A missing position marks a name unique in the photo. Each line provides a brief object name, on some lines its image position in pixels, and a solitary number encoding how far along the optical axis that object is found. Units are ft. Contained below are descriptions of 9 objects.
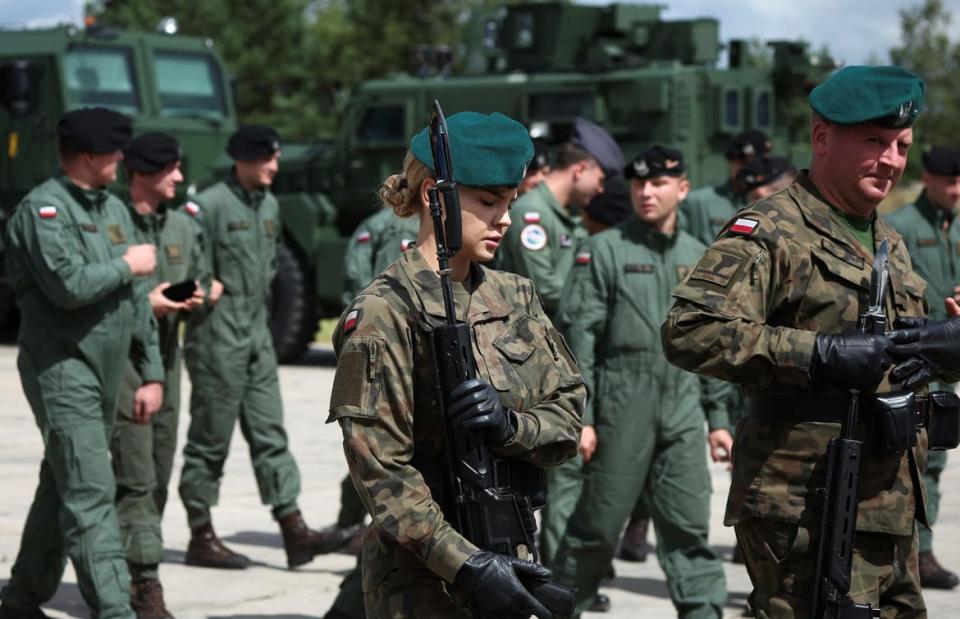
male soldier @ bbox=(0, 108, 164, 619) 37.84
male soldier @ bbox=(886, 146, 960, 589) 53.60
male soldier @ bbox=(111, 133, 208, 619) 42.99
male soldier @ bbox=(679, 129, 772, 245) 62.48
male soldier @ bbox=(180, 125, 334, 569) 51.33
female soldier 21.85
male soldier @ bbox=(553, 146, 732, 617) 39.79
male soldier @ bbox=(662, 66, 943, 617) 25.06
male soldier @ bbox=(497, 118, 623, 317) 47.83
